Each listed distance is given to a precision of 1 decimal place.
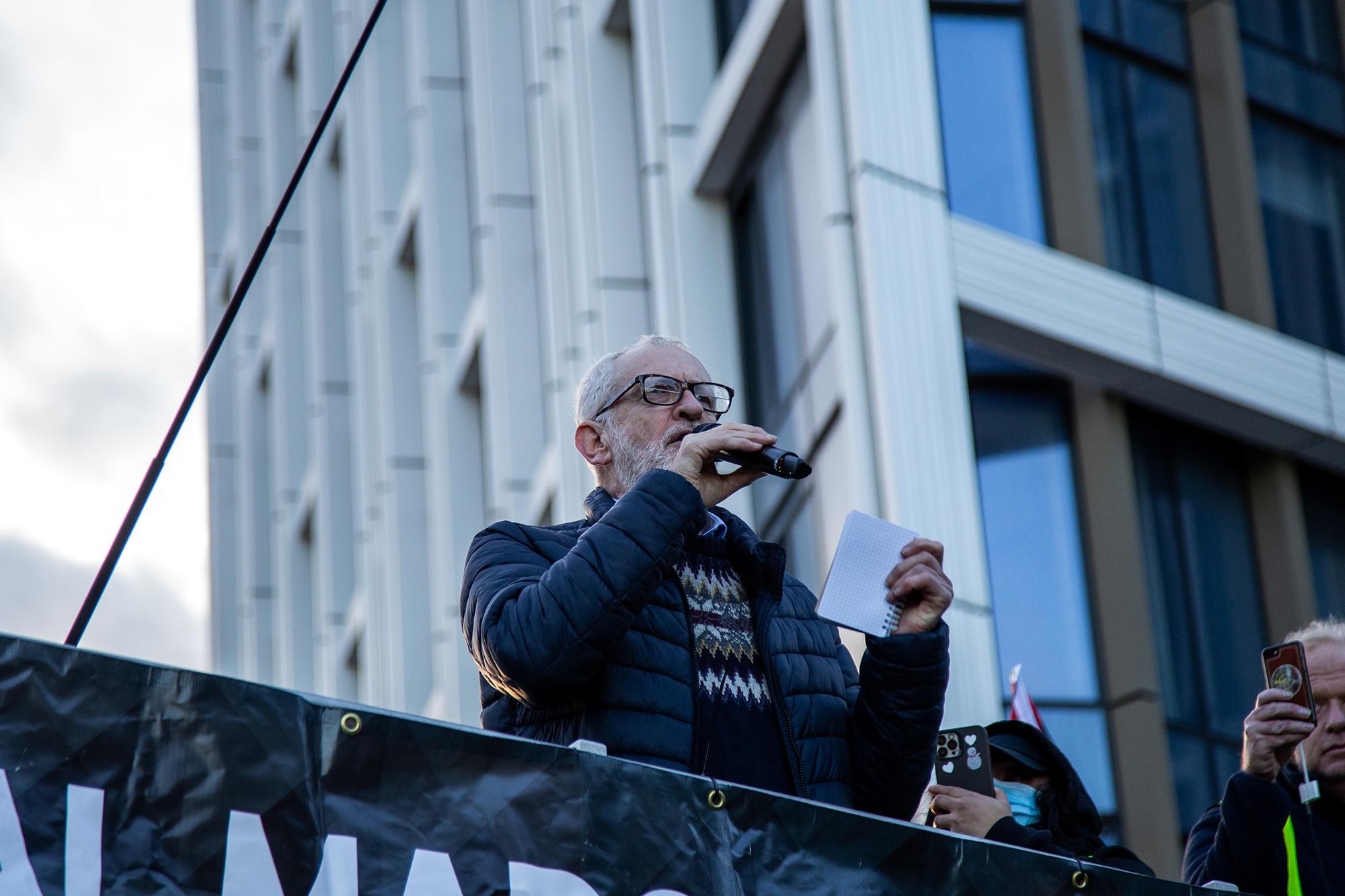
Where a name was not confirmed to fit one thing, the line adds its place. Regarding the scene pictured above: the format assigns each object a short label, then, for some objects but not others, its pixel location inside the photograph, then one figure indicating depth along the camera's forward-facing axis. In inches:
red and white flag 232.0
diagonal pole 154.0
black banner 117.0
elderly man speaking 143.6
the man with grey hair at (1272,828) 176.4
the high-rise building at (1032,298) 394.6
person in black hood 189.1
